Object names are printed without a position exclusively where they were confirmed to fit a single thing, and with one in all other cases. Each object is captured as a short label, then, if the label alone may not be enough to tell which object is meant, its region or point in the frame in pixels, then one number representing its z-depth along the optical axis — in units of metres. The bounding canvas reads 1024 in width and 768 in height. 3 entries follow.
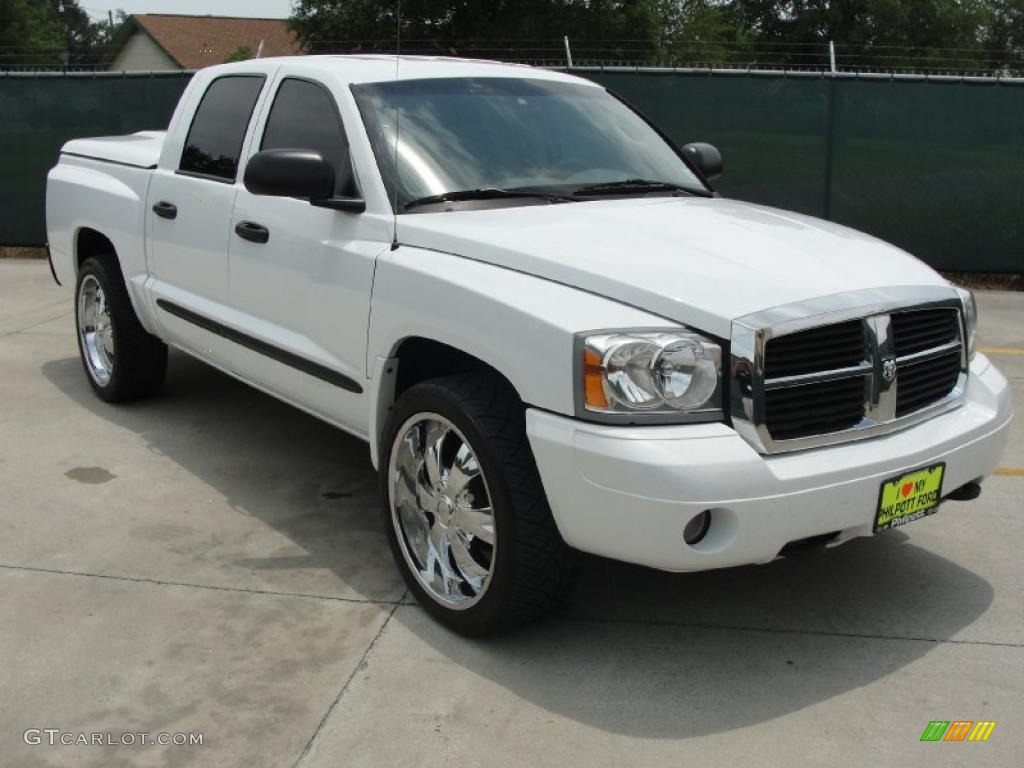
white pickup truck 3.46
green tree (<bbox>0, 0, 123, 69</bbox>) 55.38
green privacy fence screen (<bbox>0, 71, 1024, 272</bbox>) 10.93
